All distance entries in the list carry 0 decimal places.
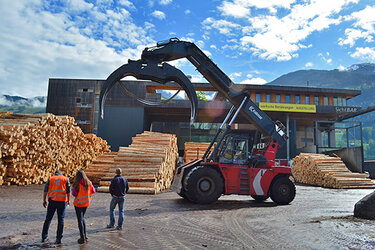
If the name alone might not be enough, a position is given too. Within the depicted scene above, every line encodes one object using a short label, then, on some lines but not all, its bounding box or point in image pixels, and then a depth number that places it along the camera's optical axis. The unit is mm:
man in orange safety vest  5637
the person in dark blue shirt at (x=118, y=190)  7070
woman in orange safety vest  5695
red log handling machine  10617
